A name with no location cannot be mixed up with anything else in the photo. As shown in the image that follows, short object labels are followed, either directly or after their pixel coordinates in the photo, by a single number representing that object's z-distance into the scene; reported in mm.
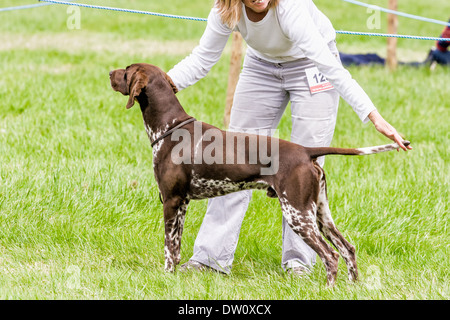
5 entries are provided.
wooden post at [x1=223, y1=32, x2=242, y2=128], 15522
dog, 7977
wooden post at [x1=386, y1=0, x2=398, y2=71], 23541
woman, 8023
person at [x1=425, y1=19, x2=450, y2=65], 24594
